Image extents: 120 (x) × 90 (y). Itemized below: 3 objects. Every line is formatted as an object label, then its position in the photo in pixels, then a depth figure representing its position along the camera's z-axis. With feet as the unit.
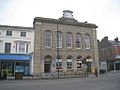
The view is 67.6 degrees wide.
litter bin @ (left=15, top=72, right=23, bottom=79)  43.01
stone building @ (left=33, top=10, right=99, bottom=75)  56.50
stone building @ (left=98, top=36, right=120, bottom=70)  92.36
